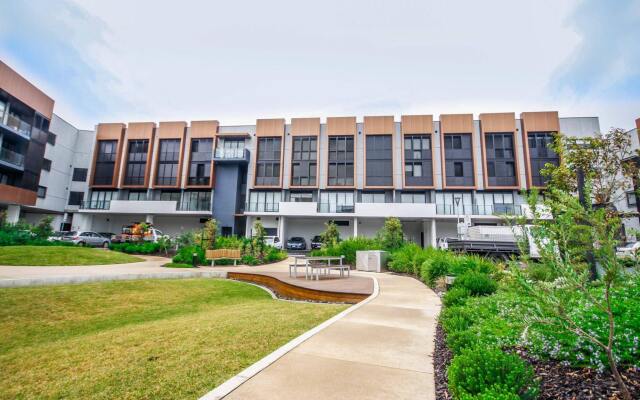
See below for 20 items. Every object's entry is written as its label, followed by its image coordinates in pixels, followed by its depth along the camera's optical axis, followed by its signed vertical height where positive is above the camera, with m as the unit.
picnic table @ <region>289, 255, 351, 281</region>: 11.14 -1.00
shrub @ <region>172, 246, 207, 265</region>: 16.77 -1.07
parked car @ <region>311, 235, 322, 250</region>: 29.47 -0.18
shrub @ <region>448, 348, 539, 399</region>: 2.12 -0.98
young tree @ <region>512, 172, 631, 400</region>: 2.09 -0.09
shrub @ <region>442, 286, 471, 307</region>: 5.67 -1.02
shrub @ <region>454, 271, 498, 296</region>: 6.57 -0.88
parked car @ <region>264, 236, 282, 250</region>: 30.07 -0.09
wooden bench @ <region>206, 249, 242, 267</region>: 16.81 -0.95
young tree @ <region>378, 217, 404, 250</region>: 19.92 +0.57
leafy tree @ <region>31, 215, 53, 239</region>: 19.67 +0.25
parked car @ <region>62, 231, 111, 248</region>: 23.69 -0.34
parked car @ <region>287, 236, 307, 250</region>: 31.50 -0.37
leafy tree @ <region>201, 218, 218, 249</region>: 19.74 +0.16
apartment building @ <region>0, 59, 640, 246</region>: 31.81 +8.36
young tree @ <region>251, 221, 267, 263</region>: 19.56 -0.37
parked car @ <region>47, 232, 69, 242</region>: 21.27 -0.17
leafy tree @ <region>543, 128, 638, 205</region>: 8.80 +2.82
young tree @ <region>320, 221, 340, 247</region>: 22.94 +0.46
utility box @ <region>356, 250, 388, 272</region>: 15.61 -0.96
